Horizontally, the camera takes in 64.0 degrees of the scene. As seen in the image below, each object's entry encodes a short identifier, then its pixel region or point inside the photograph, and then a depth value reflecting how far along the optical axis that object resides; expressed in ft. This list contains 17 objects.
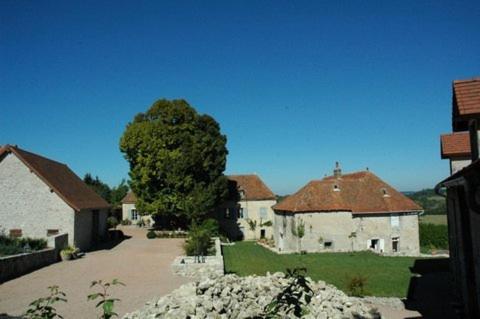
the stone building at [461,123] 29.35
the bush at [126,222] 167.32
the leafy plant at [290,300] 15.46
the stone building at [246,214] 146.61
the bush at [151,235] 118.21
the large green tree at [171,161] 117.80
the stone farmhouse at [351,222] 106.01
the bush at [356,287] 49.37
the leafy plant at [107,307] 14.17
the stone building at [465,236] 24.32
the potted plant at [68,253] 76.89
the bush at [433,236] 124.57
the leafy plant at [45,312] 16.02
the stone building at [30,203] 84.48
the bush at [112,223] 143.74
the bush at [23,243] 71.05
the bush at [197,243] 76.33
